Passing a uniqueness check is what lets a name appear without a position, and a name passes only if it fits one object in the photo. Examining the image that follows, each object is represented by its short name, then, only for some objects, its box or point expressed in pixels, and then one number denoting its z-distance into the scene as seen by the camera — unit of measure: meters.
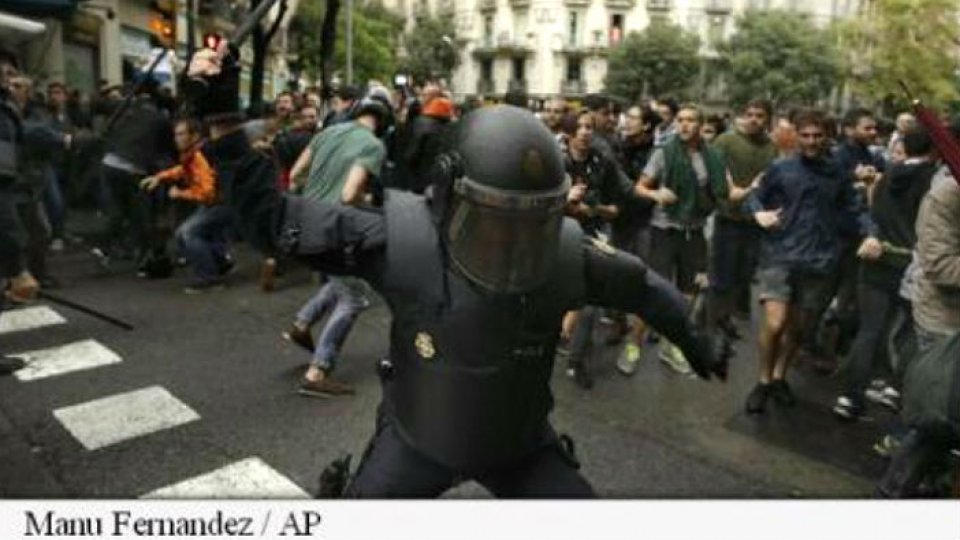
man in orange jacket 6.18
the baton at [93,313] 4.74
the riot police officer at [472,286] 1.94
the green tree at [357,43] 20.30
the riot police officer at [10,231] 3.84
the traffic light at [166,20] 8.33
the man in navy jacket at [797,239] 4.19
